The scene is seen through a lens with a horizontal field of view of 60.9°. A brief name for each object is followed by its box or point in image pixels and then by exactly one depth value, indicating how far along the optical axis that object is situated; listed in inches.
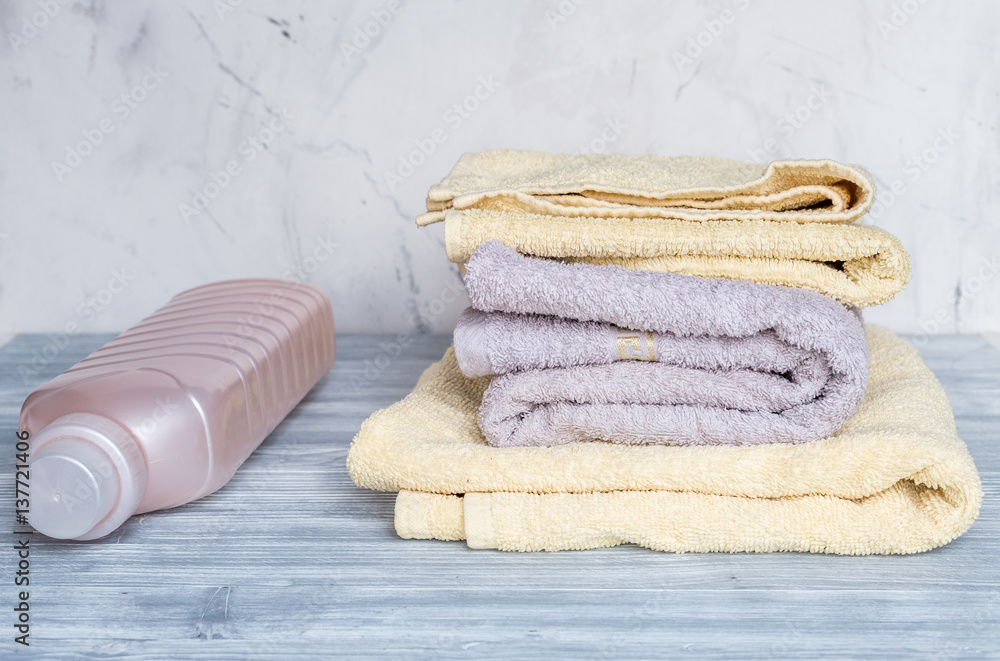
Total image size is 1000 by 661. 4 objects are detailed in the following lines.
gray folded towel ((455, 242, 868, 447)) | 23.1
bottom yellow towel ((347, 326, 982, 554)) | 22.3
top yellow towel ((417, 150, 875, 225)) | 24.4
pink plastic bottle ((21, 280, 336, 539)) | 22.5
